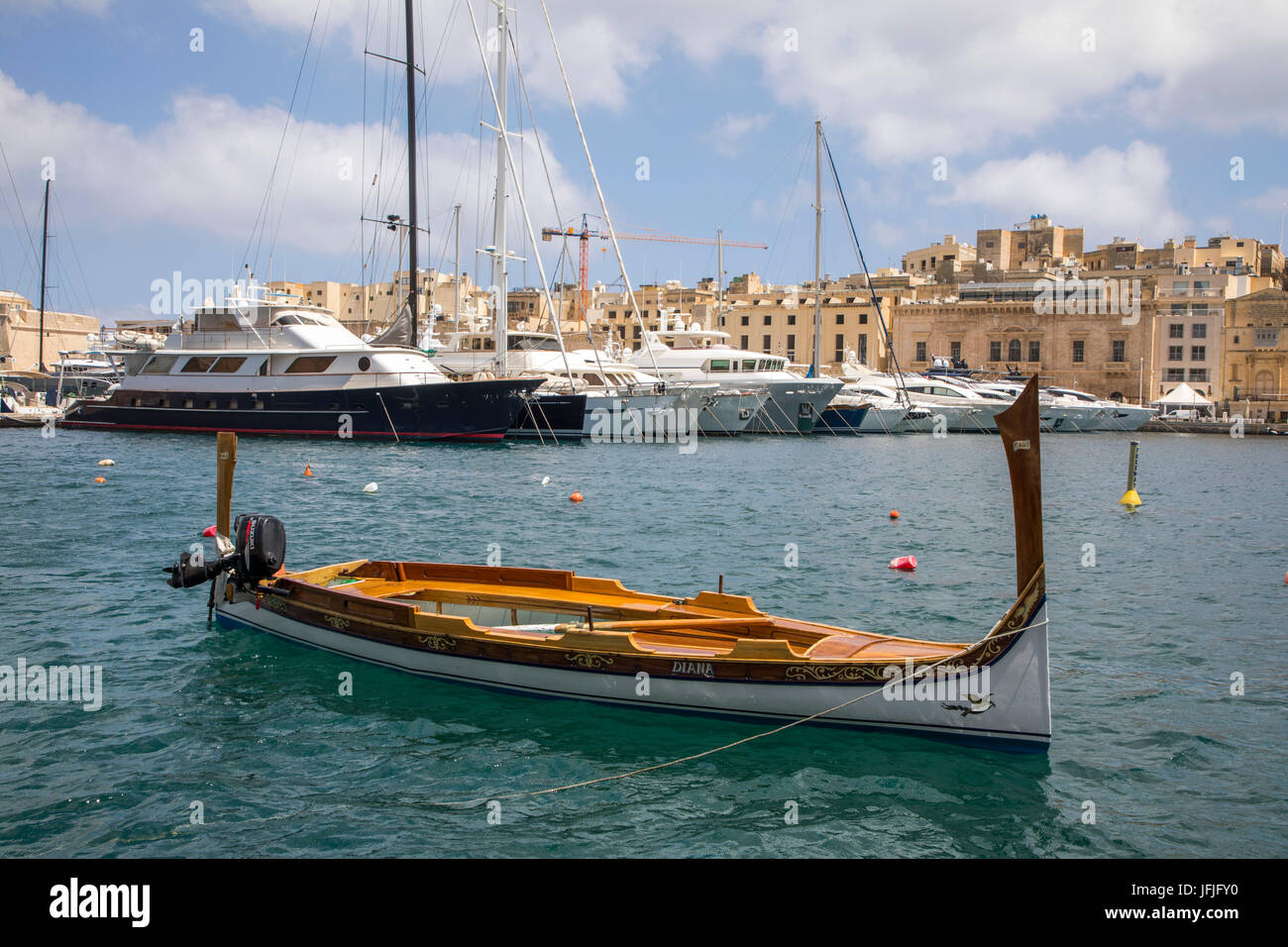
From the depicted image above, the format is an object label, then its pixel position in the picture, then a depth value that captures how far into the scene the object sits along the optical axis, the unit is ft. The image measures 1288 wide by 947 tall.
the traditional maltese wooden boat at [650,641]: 28.48
